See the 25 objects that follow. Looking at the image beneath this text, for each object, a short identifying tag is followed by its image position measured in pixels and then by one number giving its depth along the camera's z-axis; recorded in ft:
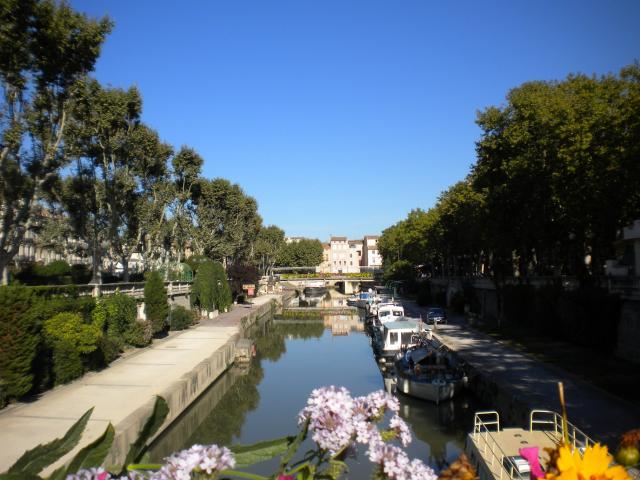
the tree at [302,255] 480.23
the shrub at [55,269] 145.96
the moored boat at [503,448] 38.76
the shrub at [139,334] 104.06
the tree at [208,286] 171.63
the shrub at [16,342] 60.59
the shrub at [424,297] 224.12
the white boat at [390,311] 157.11
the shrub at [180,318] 138.41
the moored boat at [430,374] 83.51
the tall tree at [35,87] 71.56
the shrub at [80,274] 152.05
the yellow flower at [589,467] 5.02
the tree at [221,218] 216.74
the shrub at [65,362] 73.31
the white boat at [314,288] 356.38
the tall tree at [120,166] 106.01
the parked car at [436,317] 157.57
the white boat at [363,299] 248.07
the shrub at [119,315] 98.84
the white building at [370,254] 577.02
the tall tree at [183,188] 190.29
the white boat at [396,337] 117.80
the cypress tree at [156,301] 122.31
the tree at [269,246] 349.41
